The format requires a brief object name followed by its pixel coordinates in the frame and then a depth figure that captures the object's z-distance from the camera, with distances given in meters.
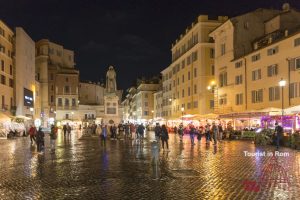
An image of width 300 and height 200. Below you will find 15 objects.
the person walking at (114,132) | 29.23
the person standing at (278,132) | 17.13
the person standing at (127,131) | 29.12
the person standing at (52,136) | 19.70
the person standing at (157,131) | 18.35
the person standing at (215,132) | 20.34
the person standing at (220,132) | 25.65
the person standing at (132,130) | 28.80
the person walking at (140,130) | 23.09
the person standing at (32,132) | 20.81
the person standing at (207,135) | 21.53
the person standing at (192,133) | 21.26
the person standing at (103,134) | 21.02
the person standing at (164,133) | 17.51
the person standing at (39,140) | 17.15
